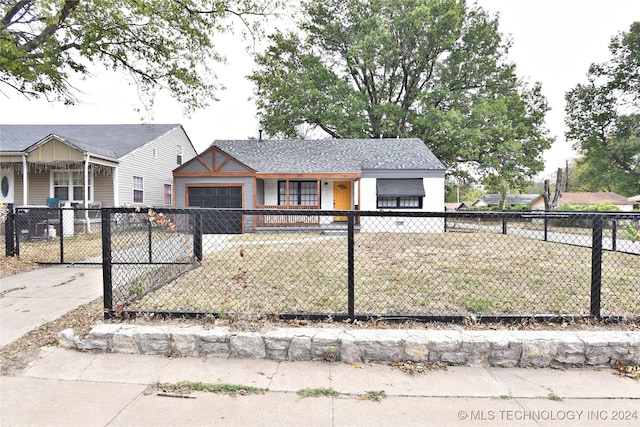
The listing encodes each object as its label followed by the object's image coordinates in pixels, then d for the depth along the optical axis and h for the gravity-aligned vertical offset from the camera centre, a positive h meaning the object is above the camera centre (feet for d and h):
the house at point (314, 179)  46.73 +3.54
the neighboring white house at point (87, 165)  39.04 +5.00
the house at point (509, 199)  173.27 +1.86
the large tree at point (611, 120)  80.89 +21.75
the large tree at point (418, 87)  64.59 +26.35
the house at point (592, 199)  152.66 +1.58
